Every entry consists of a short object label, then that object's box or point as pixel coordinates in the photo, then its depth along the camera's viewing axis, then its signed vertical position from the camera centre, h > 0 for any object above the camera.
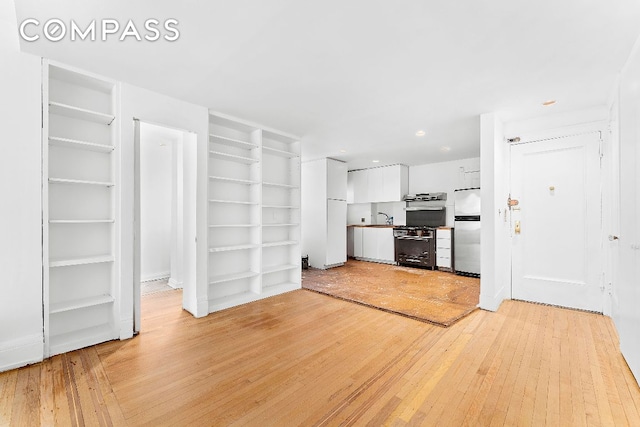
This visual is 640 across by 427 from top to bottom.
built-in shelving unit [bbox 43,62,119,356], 2.38 +0.04
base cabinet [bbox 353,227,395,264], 6.68 -0.75
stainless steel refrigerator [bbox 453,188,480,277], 5.28 -0.35
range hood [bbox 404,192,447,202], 6.44 +0.41
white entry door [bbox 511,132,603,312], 3.32 -0.09
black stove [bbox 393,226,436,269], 5.96 -0.70
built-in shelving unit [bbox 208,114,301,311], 3.70 +0.01
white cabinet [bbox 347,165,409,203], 6.75 +0.76
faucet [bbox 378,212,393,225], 7.46 -0.16
